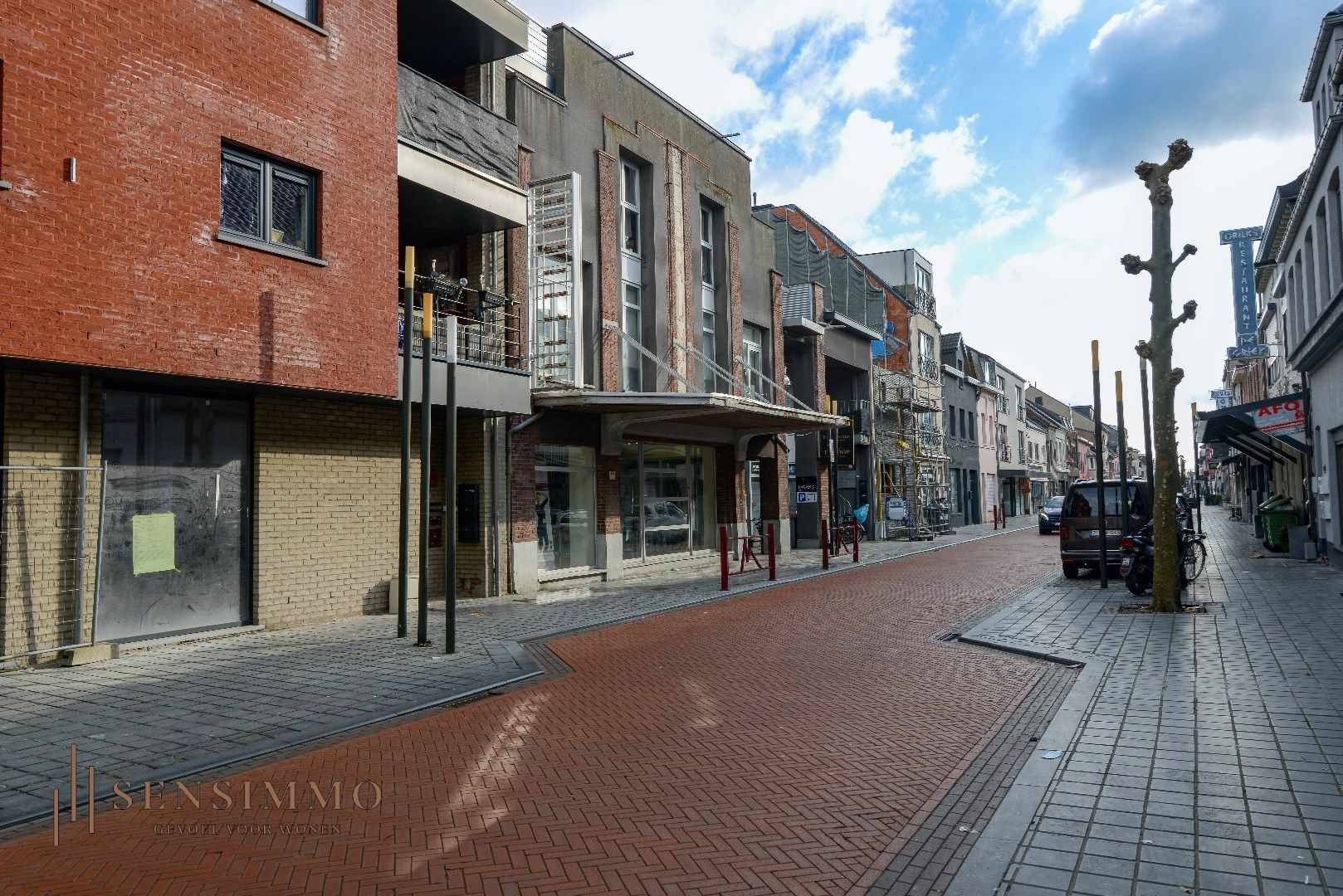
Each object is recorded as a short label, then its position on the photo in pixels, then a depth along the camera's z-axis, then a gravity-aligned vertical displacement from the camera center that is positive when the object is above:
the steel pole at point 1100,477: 14.45 +0.22
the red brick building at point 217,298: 8.80 +2.16
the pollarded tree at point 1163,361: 11.98 +1.74
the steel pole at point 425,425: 9.91 +0.82
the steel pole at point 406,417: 10.13 +0.90
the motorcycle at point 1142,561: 13.83 -1.06
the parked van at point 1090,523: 16.72 -0.60
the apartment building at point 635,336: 16.16 +3.39
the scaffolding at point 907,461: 31.94 +1.18
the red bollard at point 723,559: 15.69 -1.09
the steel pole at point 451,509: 9.64 -0.11
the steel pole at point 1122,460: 15.47 +0.52
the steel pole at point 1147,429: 17.64 +1.26
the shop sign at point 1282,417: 19.00 +1.47
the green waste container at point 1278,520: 21.17 -0.73
